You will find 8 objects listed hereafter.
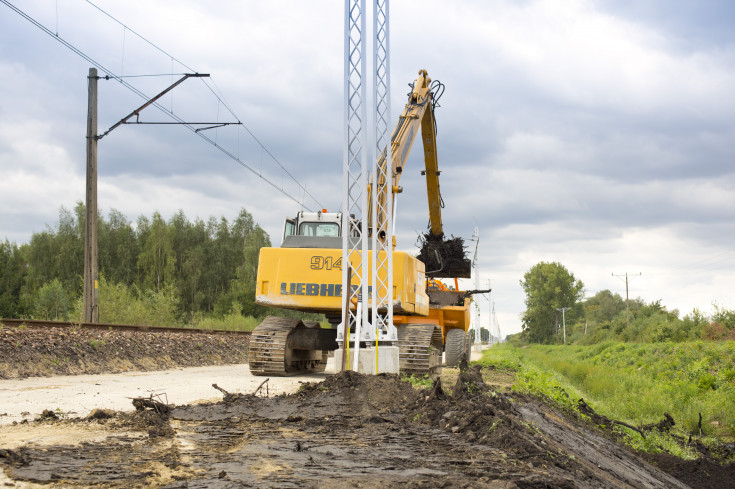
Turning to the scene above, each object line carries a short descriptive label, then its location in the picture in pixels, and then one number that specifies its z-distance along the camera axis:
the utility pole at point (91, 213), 18.02
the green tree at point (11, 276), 52.34
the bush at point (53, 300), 38.66
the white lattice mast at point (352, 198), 11.61
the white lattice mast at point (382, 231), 11.79
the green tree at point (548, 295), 122.75
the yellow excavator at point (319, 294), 12.97
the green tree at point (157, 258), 58.41
